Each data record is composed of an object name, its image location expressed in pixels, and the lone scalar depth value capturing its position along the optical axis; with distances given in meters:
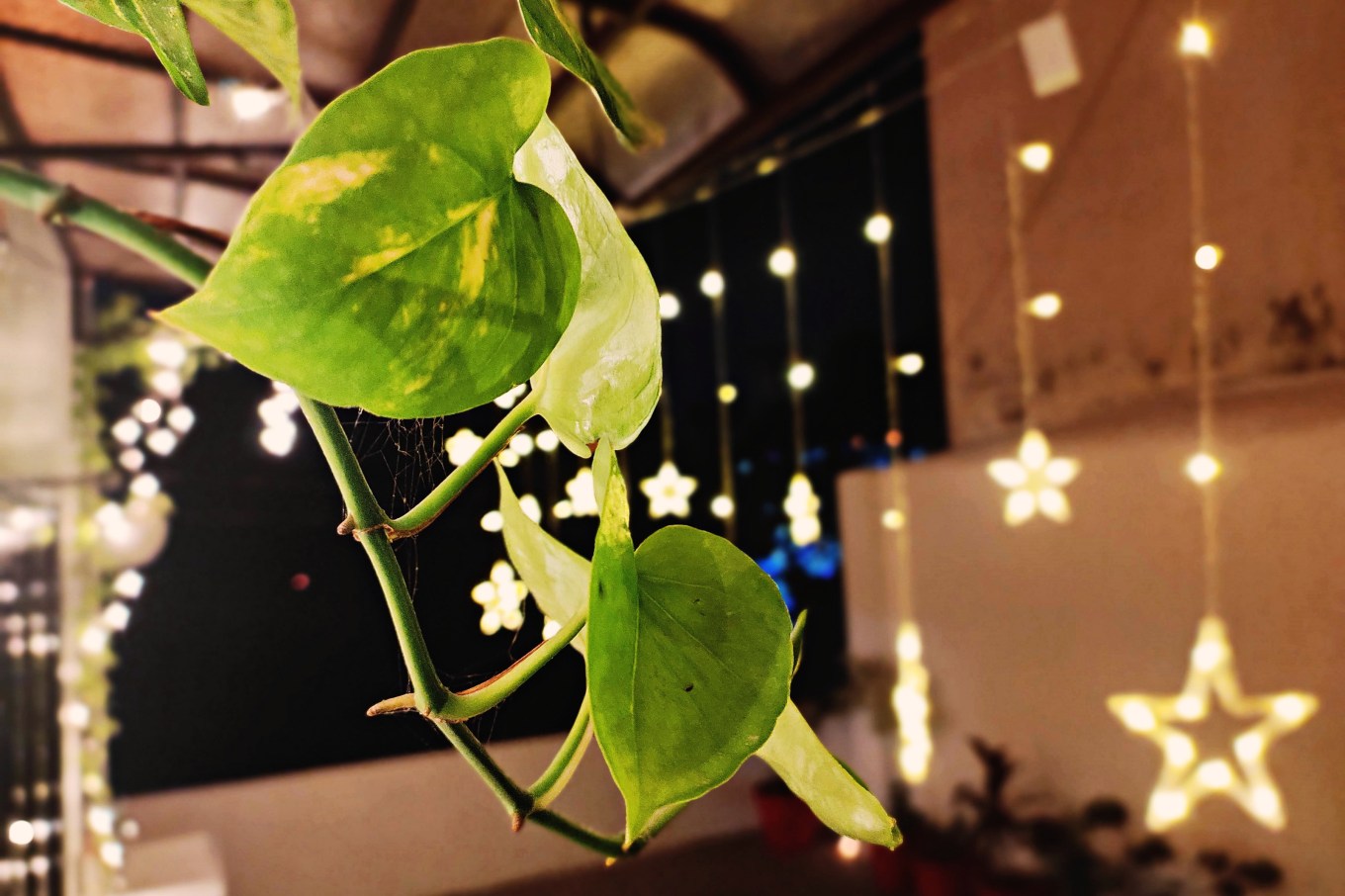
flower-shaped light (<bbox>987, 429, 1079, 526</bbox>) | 2.20
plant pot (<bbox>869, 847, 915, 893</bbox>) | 2.29
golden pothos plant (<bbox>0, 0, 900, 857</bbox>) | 0.11
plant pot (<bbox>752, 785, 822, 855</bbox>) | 1.58
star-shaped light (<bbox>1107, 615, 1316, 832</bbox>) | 1.75
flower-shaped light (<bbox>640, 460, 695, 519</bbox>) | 1.10
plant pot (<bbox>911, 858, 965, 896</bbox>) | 2.27
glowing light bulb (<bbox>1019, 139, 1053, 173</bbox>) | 2.23
